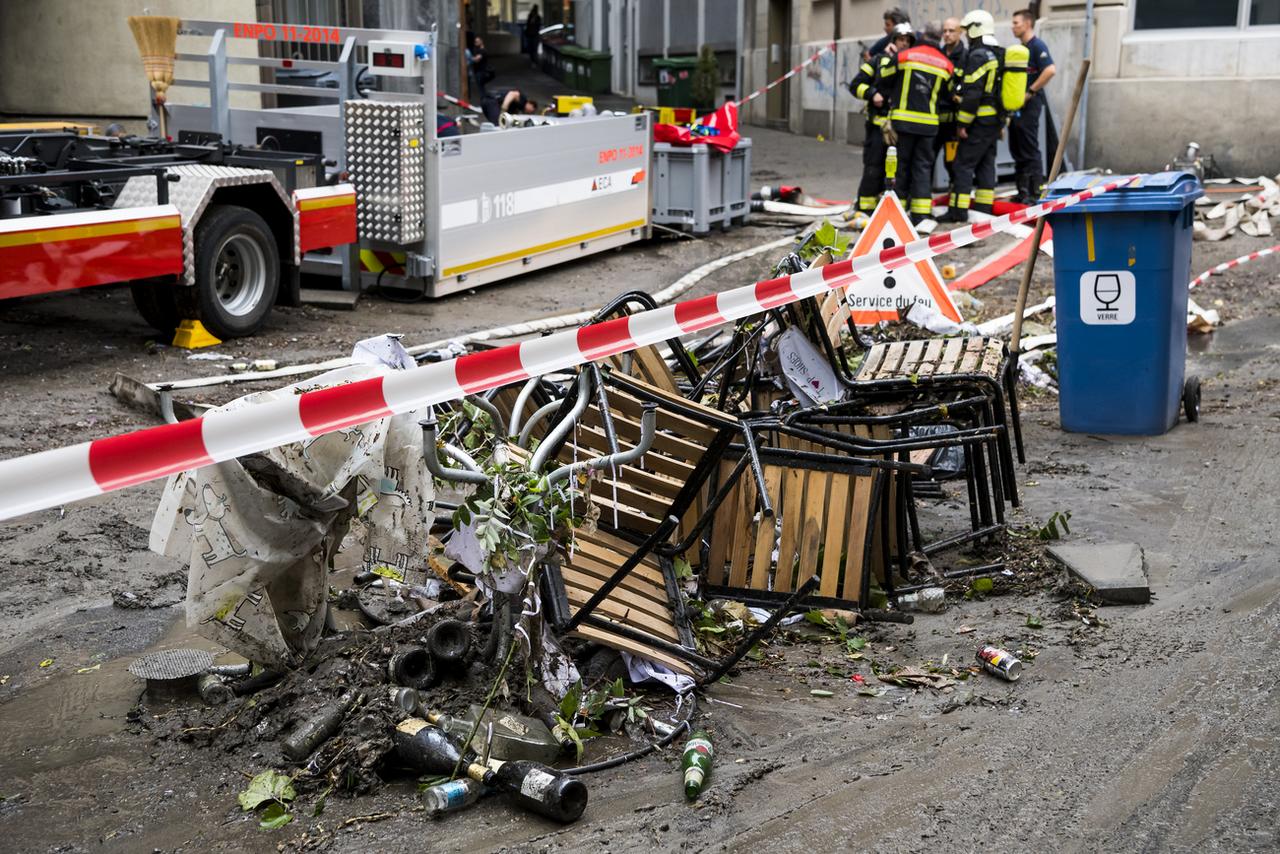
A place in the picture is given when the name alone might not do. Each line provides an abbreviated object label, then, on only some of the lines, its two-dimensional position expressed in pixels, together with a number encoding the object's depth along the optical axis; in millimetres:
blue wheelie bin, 7391
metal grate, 4387
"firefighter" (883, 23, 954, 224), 13445
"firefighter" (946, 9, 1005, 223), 13734
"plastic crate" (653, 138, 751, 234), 14312
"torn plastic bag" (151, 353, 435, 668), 3889
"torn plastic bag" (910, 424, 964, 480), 6297
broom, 10969
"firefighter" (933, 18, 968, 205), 13984
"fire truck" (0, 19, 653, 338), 8484
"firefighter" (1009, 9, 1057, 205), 14625
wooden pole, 8203
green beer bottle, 3766
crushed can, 4570
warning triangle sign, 9312
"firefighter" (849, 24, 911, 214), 14008
